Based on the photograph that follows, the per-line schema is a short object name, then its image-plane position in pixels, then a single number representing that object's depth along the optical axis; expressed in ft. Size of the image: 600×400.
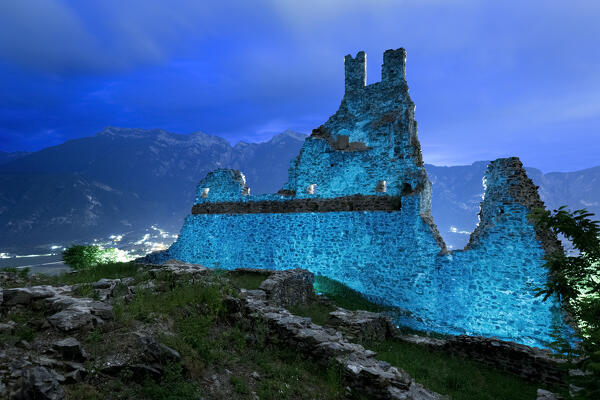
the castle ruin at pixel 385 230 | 34.94
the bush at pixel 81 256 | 50.62
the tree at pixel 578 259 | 11.80
